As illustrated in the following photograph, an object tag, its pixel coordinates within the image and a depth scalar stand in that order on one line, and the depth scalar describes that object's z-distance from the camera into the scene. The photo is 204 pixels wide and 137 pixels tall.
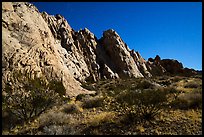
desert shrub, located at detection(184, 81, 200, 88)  14.06
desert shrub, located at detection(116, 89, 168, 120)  7.43
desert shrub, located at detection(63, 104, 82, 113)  9.08
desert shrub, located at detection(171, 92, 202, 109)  8.47
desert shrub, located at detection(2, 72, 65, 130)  8.36
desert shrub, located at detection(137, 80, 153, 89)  16.56
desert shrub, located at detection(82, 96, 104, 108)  10.02
